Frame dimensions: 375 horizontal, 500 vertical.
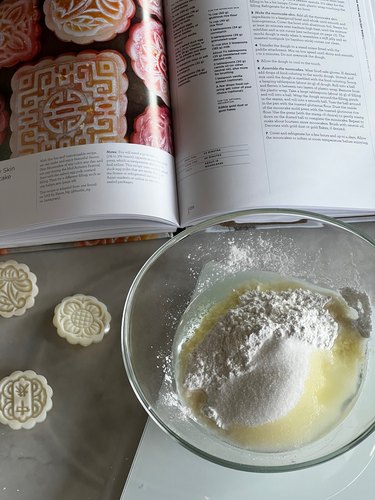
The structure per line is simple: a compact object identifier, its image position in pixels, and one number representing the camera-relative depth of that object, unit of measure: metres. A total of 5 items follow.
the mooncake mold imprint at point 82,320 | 0.74
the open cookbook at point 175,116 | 0.75
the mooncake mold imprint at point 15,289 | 0.76
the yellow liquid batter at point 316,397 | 0.64
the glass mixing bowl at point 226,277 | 0.65
